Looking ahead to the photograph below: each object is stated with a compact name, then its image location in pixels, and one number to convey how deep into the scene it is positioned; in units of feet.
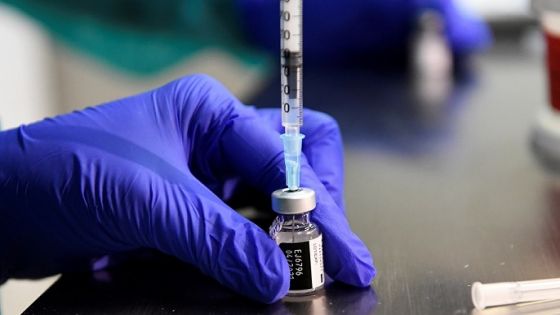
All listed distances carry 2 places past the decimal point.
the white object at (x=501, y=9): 8.23
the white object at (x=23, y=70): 7.64
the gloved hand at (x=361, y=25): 6.84
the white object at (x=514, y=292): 2.66
